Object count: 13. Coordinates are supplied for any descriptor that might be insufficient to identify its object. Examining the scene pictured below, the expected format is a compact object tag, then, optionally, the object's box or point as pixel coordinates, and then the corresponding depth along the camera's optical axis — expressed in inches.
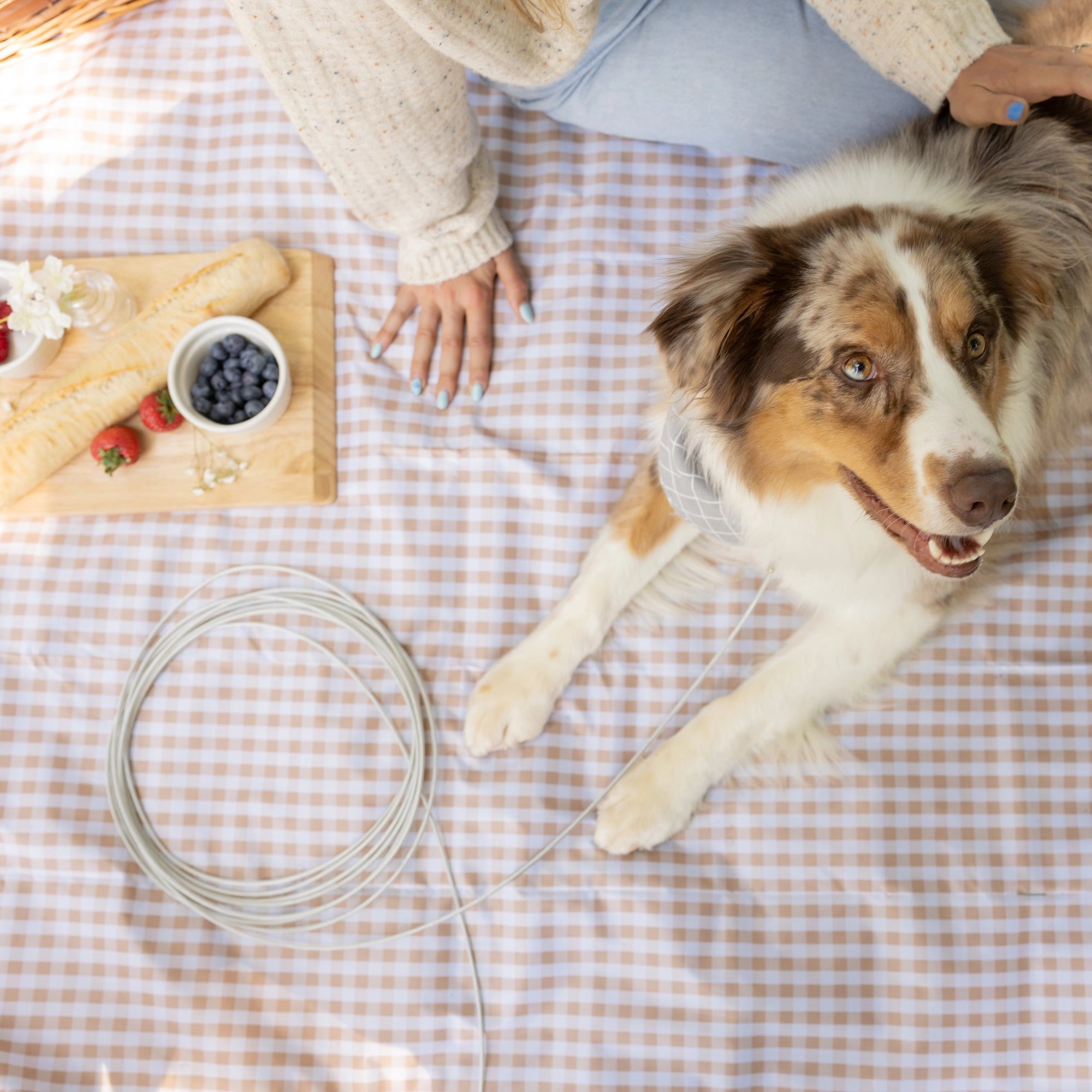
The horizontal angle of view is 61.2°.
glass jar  74.9
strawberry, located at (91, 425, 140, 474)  75.3
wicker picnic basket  82.6
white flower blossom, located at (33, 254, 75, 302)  71.4
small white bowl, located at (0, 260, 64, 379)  75.4
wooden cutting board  77.2
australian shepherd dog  49.3
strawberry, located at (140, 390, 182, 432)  75.3
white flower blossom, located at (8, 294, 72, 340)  70.1
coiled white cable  72.1
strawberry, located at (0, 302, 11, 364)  76.5
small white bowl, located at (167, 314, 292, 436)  72.6
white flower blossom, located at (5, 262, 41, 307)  70.1
